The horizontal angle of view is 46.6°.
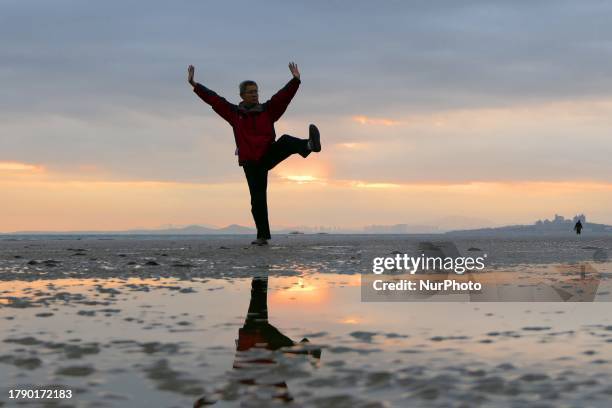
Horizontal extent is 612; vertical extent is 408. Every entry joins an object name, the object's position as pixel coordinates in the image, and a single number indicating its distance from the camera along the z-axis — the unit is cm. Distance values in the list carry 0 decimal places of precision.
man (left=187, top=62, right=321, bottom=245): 1228
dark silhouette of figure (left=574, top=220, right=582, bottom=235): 3703
